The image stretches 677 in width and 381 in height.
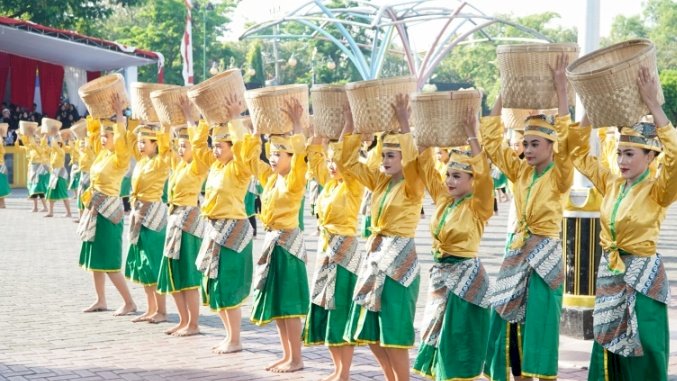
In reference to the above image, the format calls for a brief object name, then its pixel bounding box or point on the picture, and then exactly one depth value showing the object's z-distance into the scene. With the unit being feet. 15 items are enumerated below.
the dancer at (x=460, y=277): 19.62
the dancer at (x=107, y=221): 32.24
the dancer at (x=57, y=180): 67.46
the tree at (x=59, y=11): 111.45
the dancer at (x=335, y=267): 23.15
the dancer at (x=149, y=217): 30.91
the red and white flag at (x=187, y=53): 93.15
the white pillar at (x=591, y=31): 28.35
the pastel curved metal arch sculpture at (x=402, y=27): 117.50
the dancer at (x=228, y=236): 26.68
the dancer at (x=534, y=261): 19.39
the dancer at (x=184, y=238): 29.19
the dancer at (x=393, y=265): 20.68
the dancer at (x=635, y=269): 17.46
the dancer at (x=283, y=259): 24.80
